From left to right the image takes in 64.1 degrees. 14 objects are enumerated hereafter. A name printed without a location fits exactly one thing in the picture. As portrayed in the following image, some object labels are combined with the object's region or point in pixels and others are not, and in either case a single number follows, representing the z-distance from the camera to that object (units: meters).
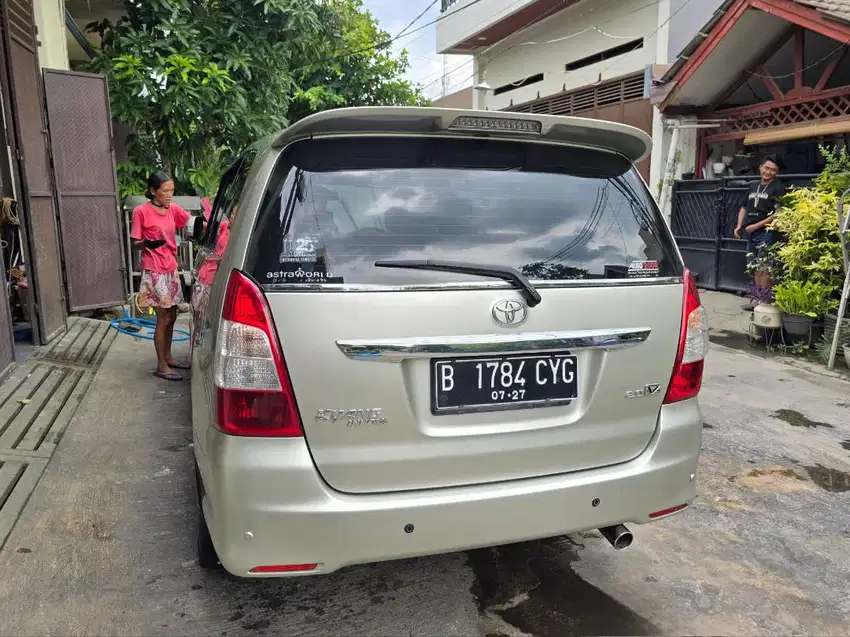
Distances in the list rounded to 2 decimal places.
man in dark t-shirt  8.12
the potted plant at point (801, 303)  6.47
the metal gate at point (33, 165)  5.65
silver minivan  1.99
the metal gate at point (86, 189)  6.79
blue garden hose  6.98
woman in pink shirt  5.14
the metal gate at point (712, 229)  9.59
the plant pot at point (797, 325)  6.68
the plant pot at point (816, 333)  6.72
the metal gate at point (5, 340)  4.89
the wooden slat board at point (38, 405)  3.42
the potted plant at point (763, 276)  7.16
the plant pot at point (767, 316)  6.83
